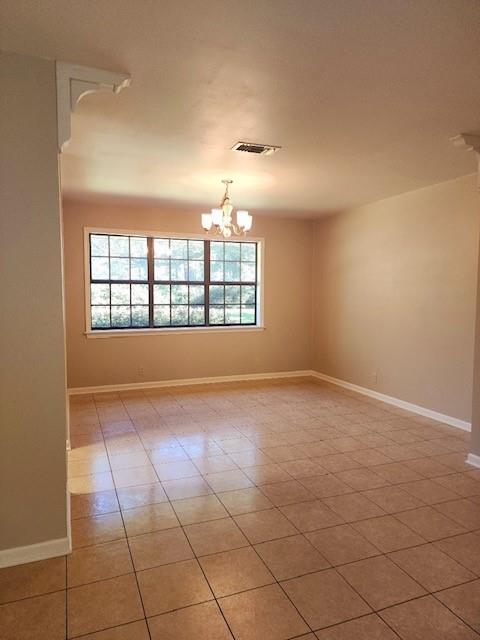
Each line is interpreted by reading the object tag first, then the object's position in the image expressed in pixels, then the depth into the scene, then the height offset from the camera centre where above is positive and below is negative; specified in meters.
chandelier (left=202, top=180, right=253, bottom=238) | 4.19 +0.74
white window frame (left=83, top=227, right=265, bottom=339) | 5.56 -0.02
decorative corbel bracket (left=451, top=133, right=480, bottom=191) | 3.01 +1.08
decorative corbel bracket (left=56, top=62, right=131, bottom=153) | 2.11 +1.02
